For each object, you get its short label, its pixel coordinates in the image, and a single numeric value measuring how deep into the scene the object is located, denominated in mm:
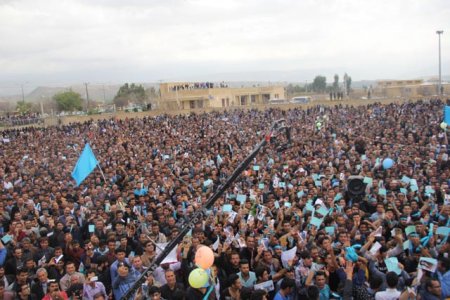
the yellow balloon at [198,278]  5152
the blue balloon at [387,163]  12094
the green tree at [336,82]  86812
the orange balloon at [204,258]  5039
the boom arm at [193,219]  4352
